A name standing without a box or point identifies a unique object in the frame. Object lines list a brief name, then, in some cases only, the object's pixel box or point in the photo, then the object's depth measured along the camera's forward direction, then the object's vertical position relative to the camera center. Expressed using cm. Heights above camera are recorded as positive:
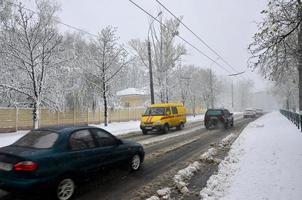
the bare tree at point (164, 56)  4067 +767
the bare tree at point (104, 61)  3075 +520
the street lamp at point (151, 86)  2897 +227
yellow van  2091 -62
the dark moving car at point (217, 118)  2469 -75
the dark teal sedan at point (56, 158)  551 -100
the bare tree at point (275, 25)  919 +276
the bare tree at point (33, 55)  2166 +420
